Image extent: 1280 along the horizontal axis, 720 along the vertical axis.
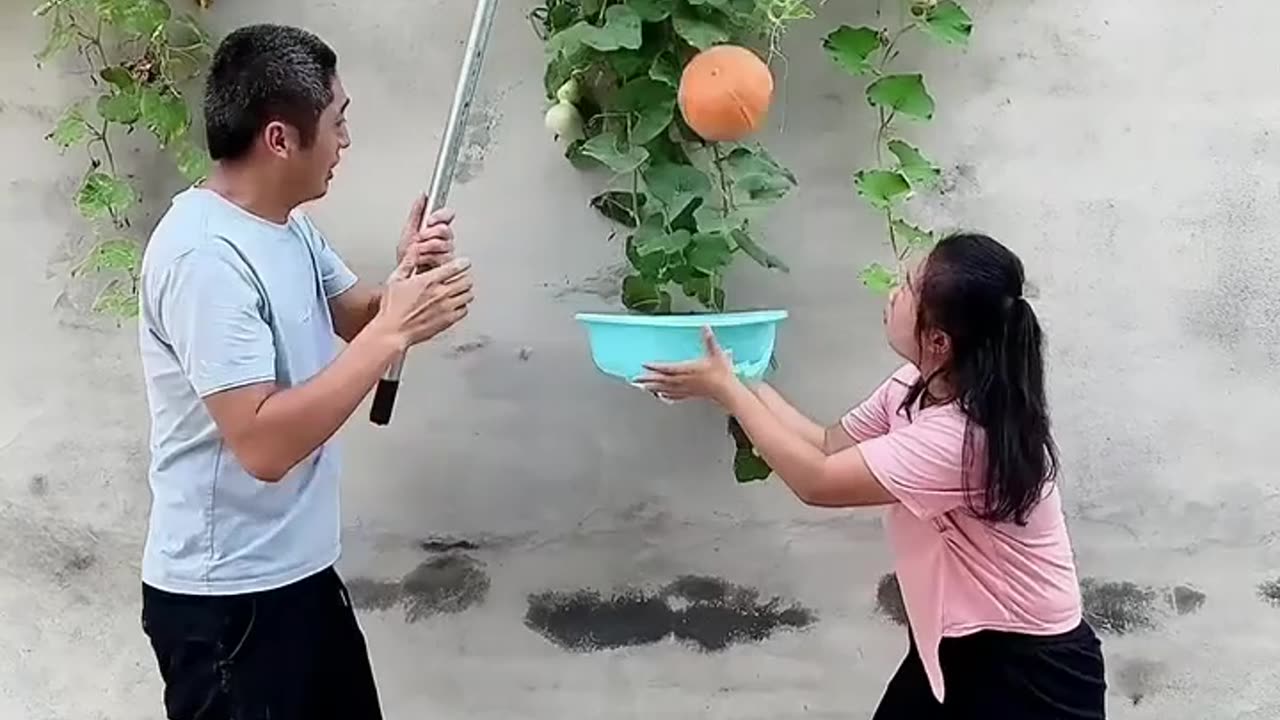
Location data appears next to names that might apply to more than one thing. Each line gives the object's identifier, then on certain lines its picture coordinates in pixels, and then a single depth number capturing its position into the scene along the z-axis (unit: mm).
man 1354
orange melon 1469
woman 1450
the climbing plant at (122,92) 1719
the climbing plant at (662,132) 1563
